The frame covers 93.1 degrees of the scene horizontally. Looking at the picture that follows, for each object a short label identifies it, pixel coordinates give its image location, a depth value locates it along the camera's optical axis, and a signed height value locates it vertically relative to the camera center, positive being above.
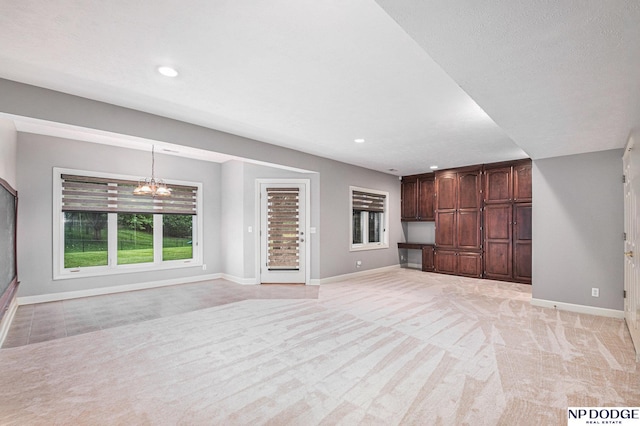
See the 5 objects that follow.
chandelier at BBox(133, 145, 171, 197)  5.14 +0.57
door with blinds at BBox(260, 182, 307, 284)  6.25 -0.42
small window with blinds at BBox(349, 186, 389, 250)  7.24 -0.11
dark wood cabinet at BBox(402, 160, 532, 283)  6.27 -0.16
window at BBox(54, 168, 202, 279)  5.12 -0.21
